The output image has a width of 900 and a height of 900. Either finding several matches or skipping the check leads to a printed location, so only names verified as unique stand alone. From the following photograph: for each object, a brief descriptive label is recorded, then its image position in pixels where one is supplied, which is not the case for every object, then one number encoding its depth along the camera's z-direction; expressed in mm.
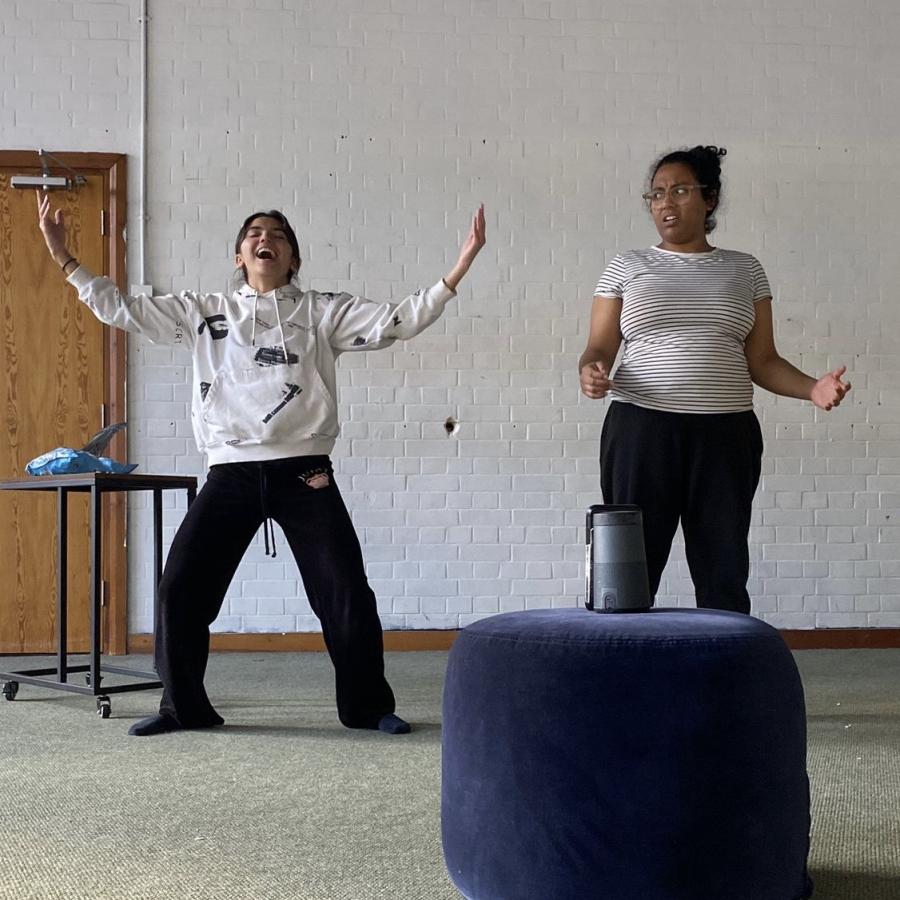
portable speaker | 1860
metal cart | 3678
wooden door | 5383
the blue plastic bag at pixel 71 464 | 3840
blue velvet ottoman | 1531
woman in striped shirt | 3002
